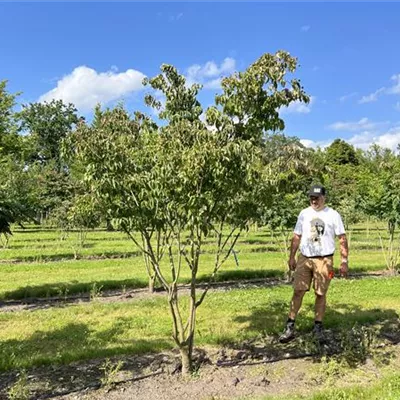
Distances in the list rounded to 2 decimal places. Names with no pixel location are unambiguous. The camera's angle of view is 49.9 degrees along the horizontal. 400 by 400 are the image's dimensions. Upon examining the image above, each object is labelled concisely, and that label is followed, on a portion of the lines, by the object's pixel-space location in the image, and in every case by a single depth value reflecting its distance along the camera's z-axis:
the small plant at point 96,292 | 10.20
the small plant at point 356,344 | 5.36
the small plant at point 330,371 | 4.76
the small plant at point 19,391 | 4.23
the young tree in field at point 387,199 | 14.62
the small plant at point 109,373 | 4.63
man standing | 5.77
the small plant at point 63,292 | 10.74
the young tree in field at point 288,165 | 4.98
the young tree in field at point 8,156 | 6.71
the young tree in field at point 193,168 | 4.40
